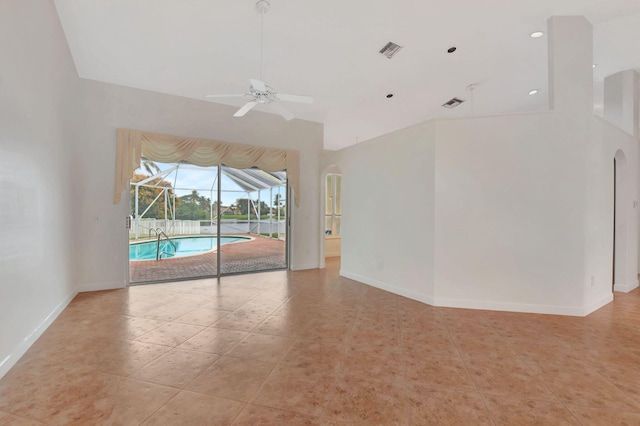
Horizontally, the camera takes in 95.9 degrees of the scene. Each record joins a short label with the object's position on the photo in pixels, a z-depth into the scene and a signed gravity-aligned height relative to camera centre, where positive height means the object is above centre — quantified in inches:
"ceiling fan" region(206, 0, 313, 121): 118.0 +50.4
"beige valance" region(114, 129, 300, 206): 177.6 +39.7
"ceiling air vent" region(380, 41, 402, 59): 157.9 +91.3
